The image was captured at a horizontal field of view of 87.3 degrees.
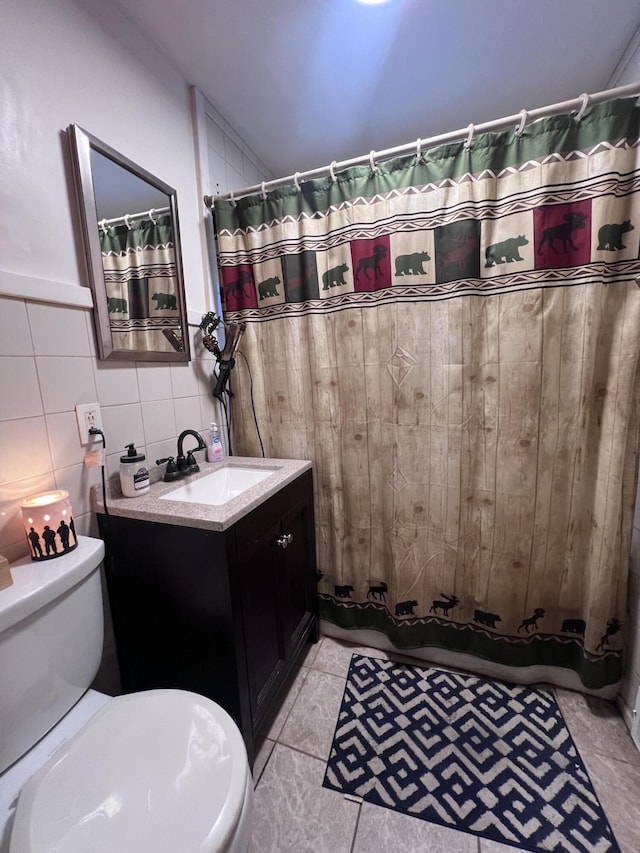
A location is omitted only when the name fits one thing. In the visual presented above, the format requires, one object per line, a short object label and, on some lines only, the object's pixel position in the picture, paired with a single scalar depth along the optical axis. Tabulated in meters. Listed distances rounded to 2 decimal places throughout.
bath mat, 0.93
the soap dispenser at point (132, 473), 1.04
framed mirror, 0.99
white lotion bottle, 1.44
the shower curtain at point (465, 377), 1.10
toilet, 0.56
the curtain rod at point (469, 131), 1.01
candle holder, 0.80
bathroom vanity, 0.93
